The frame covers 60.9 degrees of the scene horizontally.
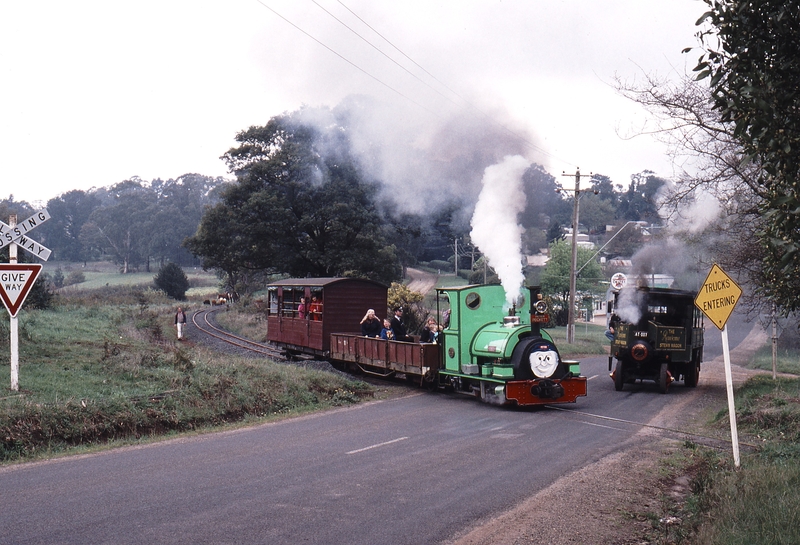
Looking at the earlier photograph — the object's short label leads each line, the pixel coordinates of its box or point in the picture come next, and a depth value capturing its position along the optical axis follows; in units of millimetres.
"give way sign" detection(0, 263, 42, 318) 11422
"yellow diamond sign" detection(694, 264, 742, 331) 8922
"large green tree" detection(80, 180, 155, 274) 86438
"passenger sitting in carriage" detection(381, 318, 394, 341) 18656
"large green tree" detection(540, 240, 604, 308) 52438
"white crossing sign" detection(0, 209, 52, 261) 12008
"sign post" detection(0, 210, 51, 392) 11414
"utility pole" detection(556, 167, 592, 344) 29406
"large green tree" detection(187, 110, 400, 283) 35844
